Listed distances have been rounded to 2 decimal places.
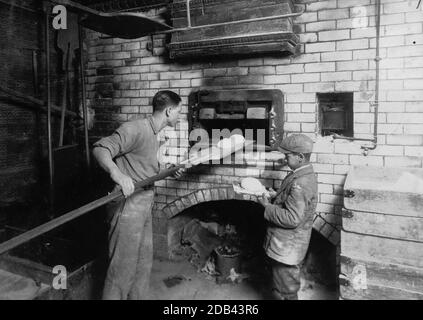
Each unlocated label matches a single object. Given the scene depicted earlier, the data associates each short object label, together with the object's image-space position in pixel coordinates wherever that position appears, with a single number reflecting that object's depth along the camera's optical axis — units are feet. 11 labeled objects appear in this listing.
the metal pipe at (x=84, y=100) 13.43
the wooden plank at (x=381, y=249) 7.99
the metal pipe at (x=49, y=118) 12.88
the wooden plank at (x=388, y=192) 7.89
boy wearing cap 8.71
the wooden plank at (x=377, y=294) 8.07
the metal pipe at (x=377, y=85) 9.25
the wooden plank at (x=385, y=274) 7.99
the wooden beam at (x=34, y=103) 13.02
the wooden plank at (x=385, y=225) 7.89
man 8.80
